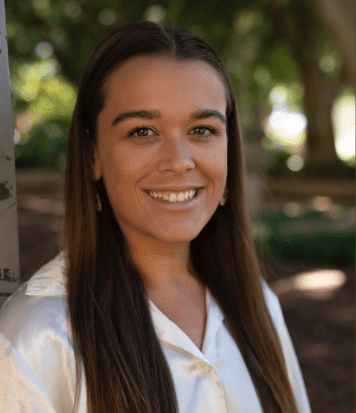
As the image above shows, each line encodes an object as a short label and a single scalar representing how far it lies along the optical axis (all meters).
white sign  0.85
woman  0.83
